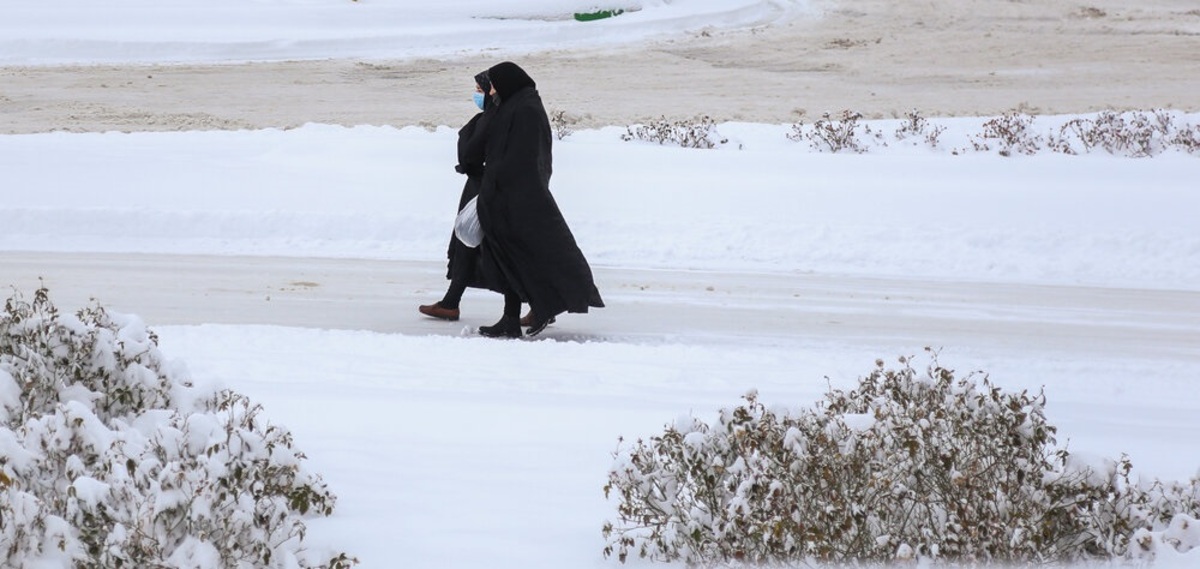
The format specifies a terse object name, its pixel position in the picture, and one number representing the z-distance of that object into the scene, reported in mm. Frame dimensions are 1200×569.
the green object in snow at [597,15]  33188
